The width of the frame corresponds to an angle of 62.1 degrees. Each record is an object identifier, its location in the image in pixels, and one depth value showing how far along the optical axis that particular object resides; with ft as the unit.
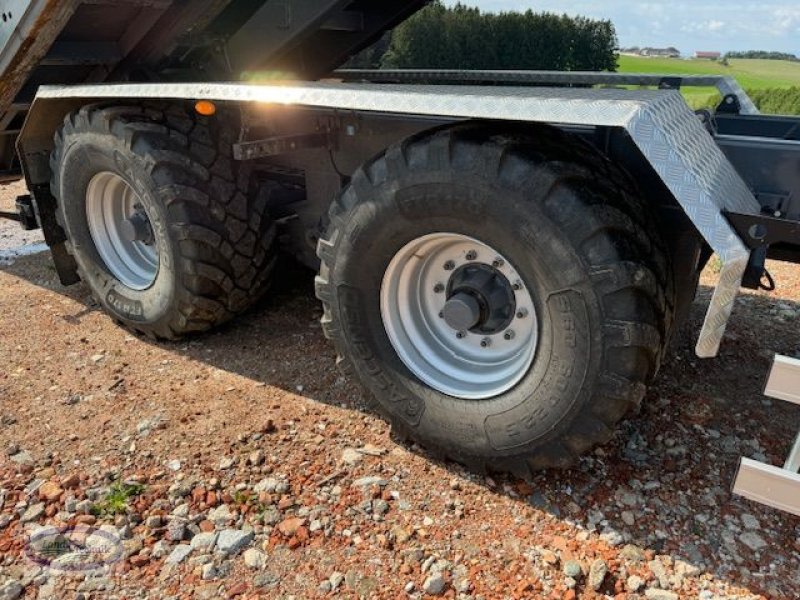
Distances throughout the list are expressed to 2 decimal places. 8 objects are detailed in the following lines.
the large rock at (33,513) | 8.45
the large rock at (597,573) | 7.25
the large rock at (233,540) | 7.91
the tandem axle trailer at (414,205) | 7.43
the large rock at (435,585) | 7.26
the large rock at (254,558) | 7.72
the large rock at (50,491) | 8.77
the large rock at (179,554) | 7.79
